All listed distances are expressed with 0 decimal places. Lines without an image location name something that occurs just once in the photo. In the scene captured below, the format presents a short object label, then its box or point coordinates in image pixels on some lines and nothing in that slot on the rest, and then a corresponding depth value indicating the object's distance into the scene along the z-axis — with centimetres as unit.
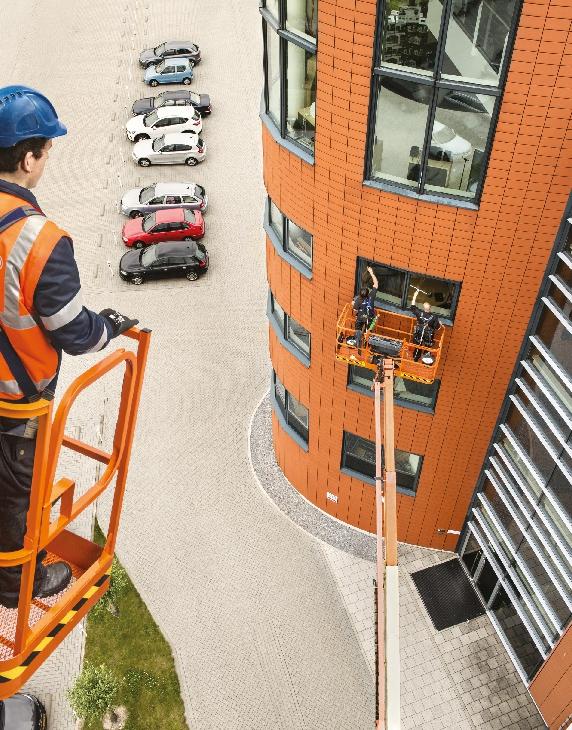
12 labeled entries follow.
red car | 3083
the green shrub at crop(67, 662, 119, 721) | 1658
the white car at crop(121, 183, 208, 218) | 3216
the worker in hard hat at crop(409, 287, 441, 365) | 1398
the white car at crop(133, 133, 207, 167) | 3528
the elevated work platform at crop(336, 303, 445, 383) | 1431
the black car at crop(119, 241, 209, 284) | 2928
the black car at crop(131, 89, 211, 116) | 3812
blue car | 4116
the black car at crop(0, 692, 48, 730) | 1728
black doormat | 1939
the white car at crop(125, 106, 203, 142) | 3650
